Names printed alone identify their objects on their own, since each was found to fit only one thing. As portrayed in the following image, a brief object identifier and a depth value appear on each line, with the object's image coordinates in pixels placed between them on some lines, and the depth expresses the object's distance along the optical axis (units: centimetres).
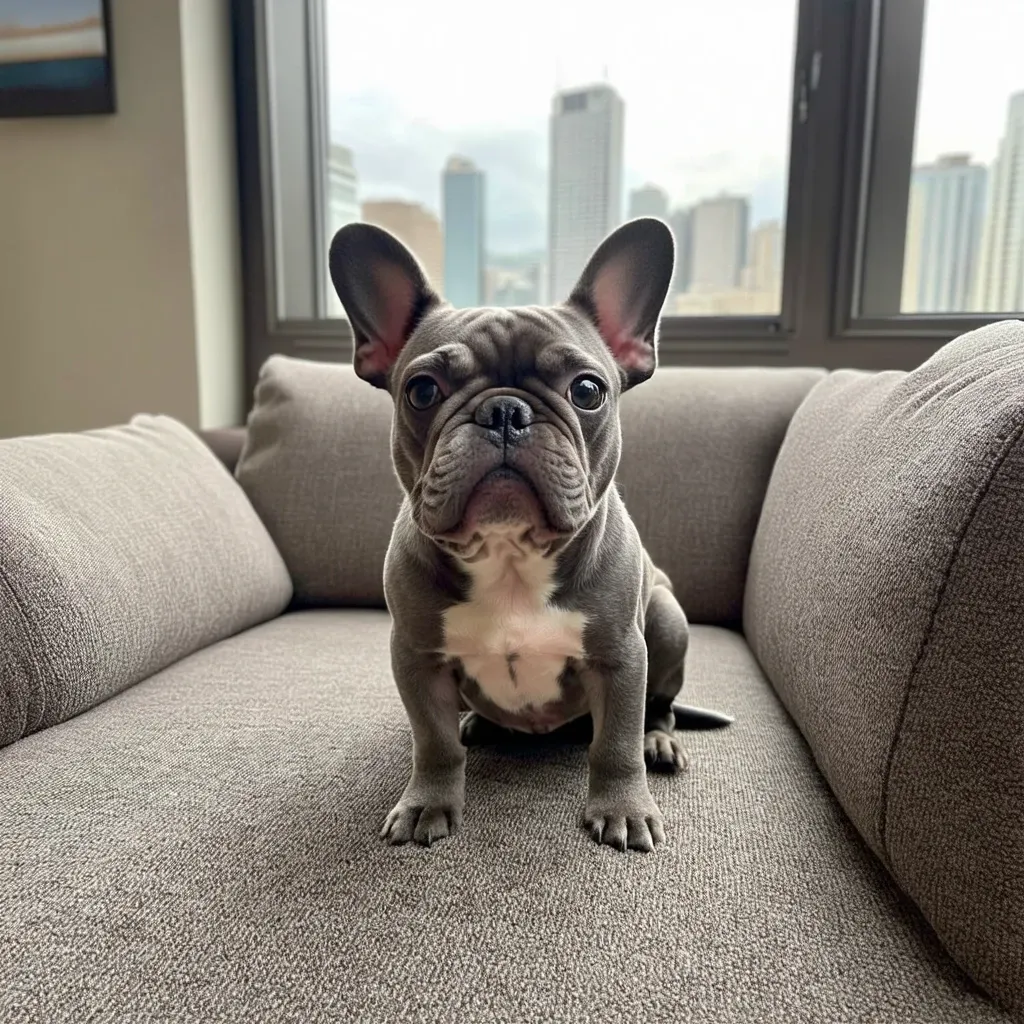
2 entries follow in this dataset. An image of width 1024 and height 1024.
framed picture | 262
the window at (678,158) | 240
